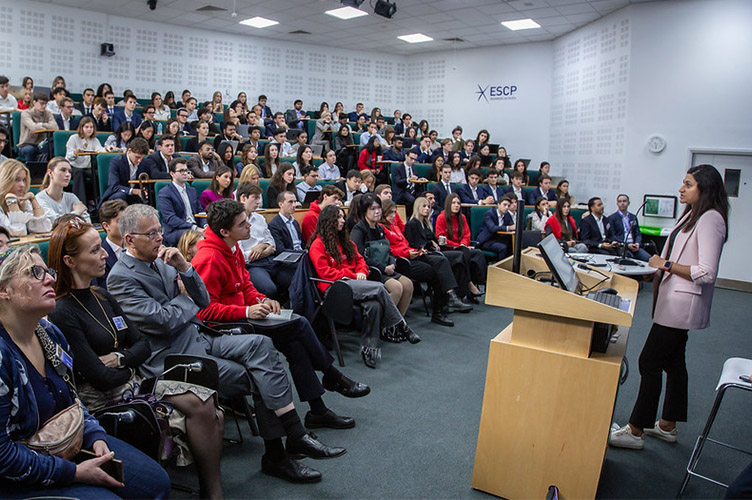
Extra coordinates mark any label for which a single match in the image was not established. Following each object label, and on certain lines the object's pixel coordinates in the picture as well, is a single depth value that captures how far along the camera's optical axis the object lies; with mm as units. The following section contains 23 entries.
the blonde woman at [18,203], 3771
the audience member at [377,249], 4634
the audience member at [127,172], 5637
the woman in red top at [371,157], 9641
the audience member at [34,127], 6918
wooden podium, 2115
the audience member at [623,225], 7564
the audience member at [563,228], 7035
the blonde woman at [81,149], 6477
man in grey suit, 2438
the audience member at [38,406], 1542
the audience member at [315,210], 4979
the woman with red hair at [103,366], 2125
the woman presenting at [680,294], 2605
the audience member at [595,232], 7312
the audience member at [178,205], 4934
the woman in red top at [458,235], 5969
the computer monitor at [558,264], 2199
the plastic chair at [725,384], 2295
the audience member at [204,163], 6484
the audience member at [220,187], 5199
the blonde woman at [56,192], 4250
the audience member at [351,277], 3975
